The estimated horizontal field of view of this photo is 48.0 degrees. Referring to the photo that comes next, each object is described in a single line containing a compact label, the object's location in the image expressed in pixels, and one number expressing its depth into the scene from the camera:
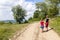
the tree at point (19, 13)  40.82
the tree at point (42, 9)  34.65
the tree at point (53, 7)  26.65
